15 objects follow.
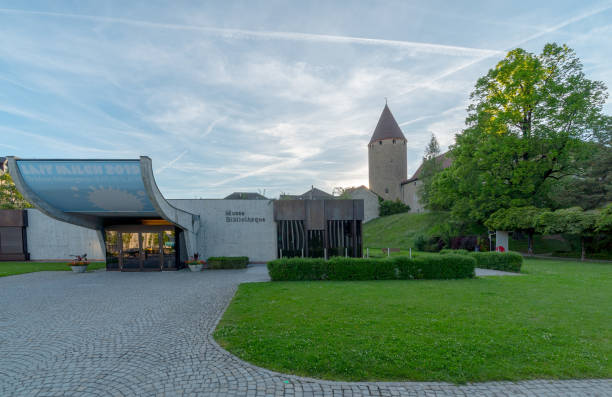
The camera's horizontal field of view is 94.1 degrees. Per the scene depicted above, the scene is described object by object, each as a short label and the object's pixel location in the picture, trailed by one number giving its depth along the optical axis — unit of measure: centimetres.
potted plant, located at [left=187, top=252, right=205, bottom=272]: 1563
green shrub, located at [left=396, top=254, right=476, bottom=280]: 1180
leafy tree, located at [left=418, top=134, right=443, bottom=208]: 4059
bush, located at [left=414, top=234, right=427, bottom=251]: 2770
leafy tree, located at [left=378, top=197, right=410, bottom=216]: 4812
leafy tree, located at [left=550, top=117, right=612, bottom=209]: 2028
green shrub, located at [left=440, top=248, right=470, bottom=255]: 1692
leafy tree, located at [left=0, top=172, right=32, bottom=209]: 3478
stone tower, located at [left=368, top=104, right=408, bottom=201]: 5684
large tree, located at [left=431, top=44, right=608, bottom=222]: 2095
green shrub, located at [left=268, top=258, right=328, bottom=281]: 1173
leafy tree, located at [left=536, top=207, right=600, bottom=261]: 1792
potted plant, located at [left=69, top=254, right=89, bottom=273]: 1535
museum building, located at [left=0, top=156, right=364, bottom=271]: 1201
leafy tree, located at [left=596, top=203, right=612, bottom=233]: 1677
